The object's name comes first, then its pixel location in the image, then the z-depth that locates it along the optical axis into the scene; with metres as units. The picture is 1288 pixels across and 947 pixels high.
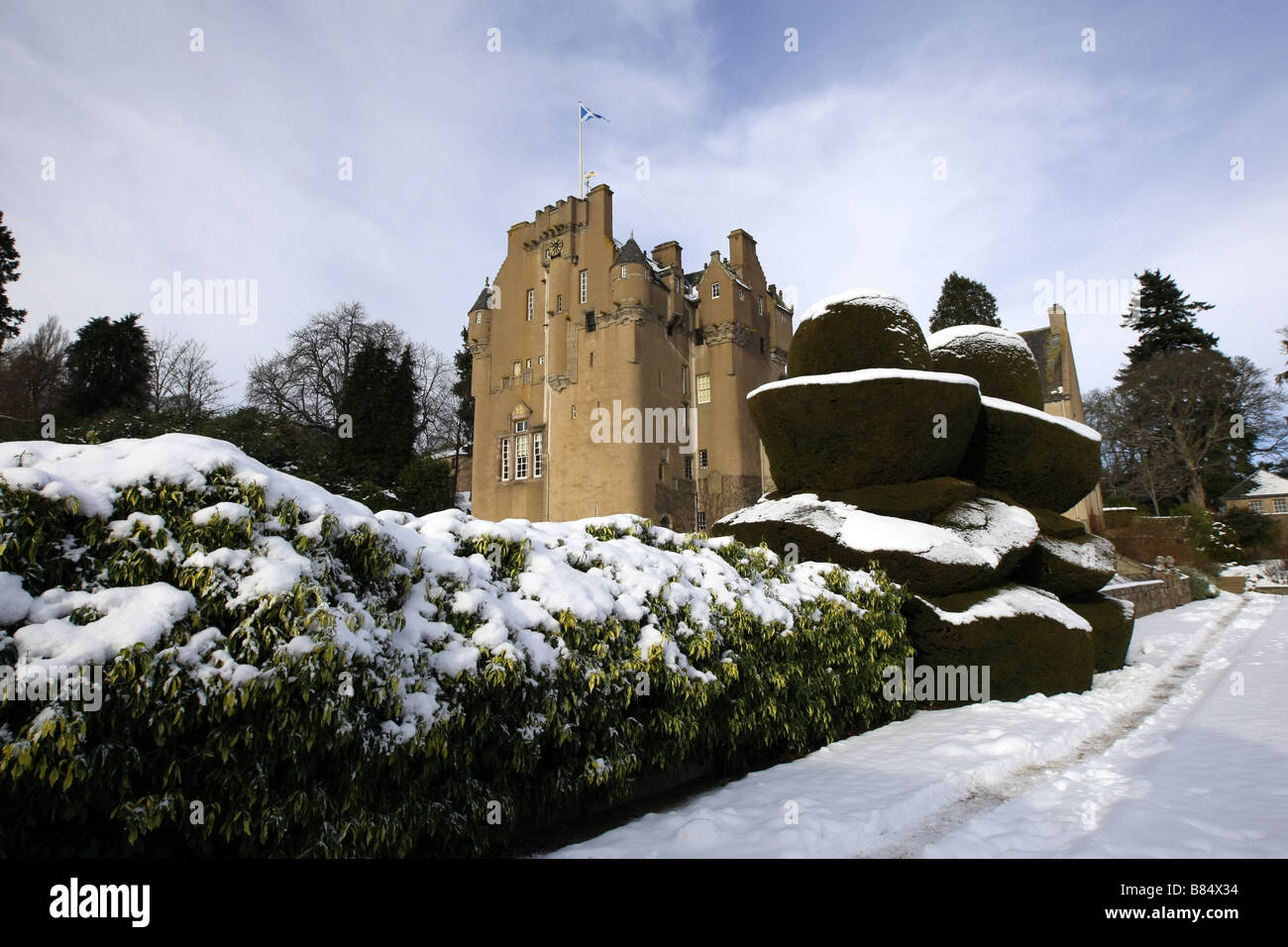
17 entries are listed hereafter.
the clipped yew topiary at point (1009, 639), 8.32
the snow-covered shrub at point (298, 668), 2.79
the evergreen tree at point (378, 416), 33.25
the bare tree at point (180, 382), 37.25
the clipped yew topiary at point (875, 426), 9.63
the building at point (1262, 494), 47.25
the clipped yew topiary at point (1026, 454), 10.95
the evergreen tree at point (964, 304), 40.16
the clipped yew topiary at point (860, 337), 10.16
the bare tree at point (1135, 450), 45.38
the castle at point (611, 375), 32.81
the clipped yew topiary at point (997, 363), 11.88
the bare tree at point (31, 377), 31.84
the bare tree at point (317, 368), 43.69
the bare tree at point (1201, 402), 43.66
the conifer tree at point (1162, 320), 50.69
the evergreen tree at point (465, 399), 52.72
